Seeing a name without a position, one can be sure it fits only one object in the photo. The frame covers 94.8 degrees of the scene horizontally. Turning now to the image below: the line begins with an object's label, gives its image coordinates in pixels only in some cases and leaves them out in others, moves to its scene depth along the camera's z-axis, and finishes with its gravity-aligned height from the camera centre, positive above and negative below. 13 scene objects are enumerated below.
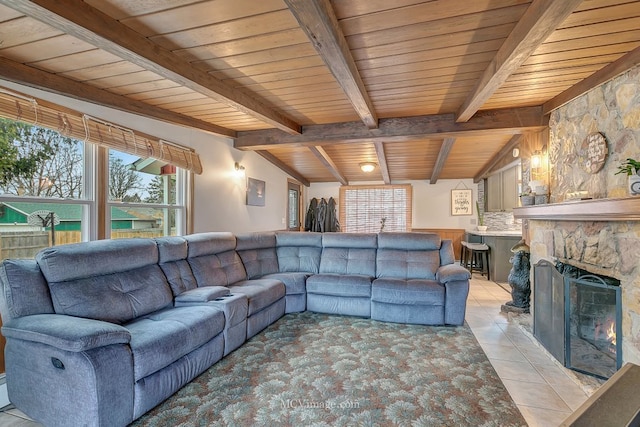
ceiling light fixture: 5.70 +0.92
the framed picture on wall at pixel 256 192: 5.12 +0.38
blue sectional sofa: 1.64 -0.78
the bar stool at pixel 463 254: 6.67 -0.95
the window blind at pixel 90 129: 2.05 +0.71
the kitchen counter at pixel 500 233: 5.10 -0.37
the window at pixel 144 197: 2.91 +0.17
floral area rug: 1.82 -1.27
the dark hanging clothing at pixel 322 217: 7.55 -0.11
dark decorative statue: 3.59 -0.84
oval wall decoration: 2.32 +0.50
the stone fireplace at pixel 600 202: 1.97 +0.08
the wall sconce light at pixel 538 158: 3.41 +0.65
